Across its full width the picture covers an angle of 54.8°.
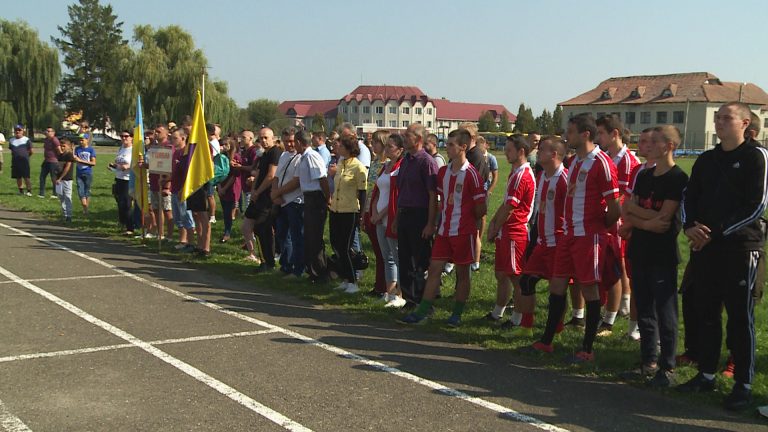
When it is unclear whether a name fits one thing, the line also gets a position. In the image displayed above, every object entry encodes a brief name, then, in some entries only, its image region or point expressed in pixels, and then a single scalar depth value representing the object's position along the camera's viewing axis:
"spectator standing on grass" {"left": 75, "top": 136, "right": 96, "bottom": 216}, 15.52
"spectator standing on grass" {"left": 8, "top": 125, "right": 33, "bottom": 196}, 20.33
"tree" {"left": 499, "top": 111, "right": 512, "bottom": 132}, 118.81
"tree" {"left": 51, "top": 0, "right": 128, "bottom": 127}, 85.81
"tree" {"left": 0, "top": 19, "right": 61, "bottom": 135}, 55.25
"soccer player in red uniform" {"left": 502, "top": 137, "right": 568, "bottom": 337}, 6.72
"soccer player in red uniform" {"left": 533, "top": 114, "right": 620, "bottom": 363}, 6.11
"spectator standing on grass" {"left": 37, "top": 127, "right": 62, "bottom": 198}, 19.09
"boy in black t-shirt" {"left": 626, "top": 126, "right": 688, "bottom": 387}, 5.59
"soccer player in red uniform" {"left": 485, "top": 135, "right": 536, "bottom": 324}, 7.11
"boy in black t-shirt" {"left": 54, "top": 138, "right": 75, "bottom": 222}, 15.19
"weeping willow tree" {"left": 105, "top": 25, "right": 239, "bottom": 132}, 54.69
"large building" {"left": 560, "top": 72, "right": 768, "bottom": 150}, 87.12
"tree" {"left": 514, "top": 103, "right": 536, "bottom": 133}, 100.61
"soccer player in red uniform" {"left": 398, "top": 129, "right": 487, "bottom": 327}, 7.29
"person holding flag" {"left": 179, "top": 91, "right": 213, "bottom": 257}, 11.37
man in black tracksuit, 5.08
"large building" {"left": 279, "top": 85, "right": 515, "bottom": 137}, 150.12
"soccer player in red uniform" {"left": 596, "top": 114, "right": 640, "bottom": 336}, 6.98
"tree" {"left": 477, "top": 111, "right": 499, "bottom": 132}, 110.69
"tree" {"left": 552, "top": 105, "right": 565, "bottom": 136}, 102.12
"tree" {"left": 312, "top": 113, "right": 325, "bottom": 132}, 102.86
